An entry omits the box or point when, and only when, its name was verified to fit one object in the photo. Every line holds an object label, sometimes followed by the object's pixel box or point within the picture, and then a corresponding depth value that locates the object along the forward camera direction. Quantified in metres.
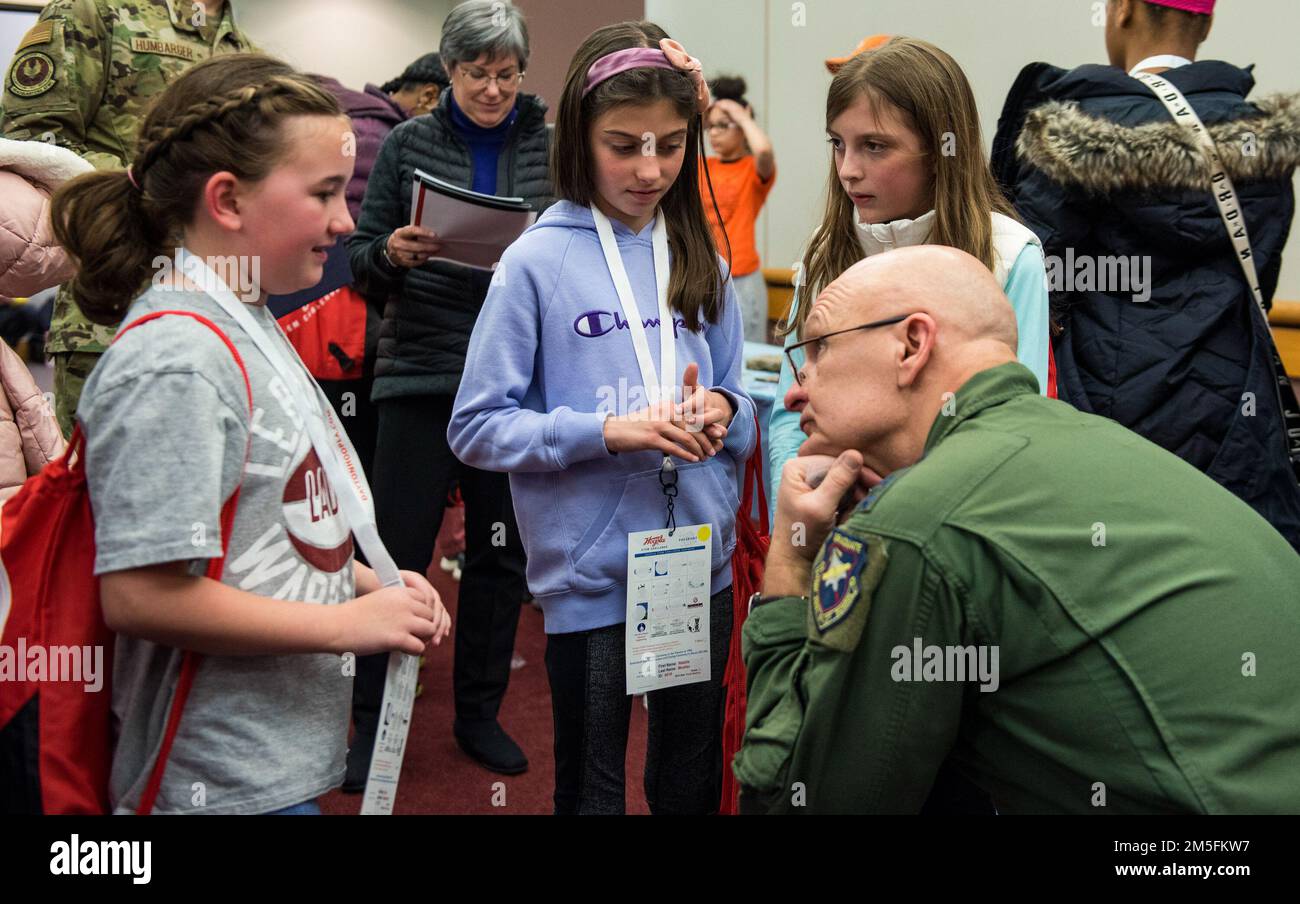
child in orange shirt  5.65
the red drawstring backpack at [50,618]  1.34
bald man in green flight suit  1.19
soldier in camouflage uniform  2.58
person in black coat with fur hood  2.56
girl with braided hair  1.29
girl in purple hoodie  2.01
